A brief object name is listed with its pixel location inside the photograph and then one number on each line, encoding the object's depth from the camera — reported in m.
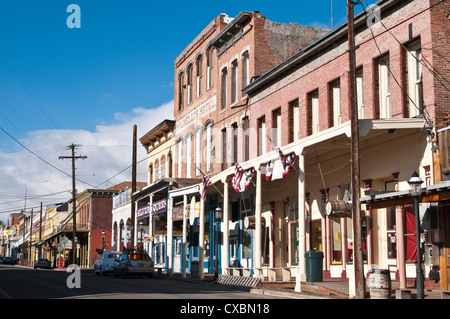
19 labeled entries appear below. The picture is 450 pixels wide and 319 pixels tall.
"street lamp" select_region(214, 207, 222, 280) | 29.51
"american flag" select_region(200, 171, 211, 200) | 31.30
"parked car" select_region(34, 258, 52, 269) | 68.56
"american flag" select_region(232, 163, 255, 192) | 26.52
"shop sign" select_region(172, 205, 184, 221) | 37.84
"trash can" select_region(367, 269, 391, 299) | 17.22
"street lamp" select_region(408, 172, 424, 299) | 16.25
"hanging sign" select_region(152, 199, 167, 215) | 40.24
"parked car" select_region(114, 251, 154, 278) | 34.16
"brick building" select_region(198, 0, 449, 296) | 19.72
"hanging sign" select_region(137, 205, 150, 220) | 44.10
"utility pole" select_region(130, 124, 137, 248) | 41.77
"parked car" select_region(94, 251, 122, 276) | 38.84
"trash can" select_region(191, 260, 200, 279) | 32.53
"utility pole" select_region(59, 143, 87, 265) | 57.38
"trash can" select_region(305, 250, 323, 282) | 21.77
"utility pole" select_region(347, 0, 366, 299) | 18.31
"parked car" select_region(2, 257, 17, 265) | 98.50
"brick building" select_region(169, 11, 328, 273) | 33.53
